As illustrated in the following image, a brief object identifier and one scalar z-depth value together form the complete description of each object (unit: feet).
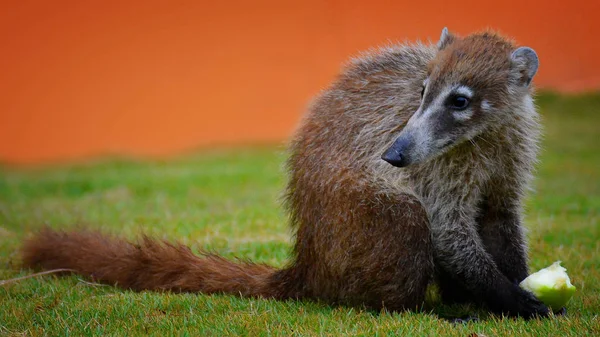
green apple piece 36.06
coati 35.19
